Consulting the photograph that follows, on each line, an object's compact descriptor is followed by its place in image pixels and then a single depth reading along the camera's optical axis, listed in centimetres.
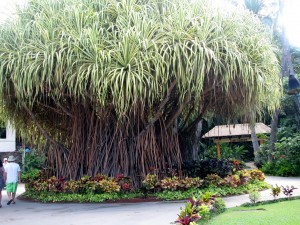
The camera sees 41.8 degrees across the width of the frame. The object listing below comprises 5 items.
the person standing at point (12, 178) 991
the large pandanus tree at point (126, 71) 870
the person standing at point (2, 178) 955
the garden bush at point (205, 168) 1055
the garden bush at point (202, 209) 522
